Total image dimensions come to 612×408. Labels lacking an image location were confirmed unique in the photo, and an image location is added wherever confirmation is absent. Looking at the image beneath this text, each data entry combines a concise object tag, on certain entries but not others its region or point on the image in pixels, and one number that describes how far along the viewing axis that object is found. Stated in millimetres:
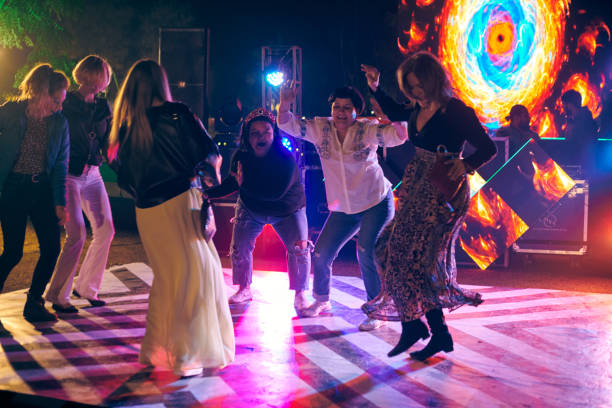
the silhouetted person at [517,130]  7598
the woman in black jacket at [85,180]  4875
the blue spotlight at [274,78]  9742
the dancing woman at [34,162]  4449
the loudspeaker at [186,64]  9375
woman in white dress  3449
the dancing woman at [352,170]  4668
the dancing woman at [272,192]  5207
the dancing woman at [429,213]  3666
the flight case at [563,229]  7586
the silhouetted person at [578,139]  7539
